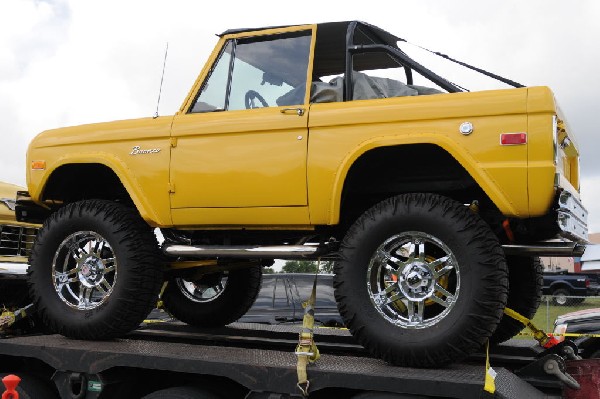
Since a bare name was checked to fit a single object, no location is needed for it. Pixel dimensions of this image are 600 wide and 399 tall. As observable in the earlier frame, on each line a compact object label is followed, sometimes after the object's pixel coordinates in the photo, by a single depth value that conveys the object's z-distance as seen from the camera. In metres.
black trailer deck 3.21
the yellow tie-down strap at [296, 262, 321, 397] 3.31
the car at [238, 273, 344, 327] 9.50
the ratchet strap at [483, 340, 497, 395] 2.97
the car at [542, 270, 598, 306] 26.03
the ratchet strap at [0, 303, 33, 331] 4.84
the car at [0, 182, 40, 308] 6.10
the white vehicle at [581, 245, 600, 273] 13.85
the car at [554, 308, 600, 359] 9.41
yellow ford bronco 3.53
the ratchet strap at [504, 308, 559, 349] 4.42
